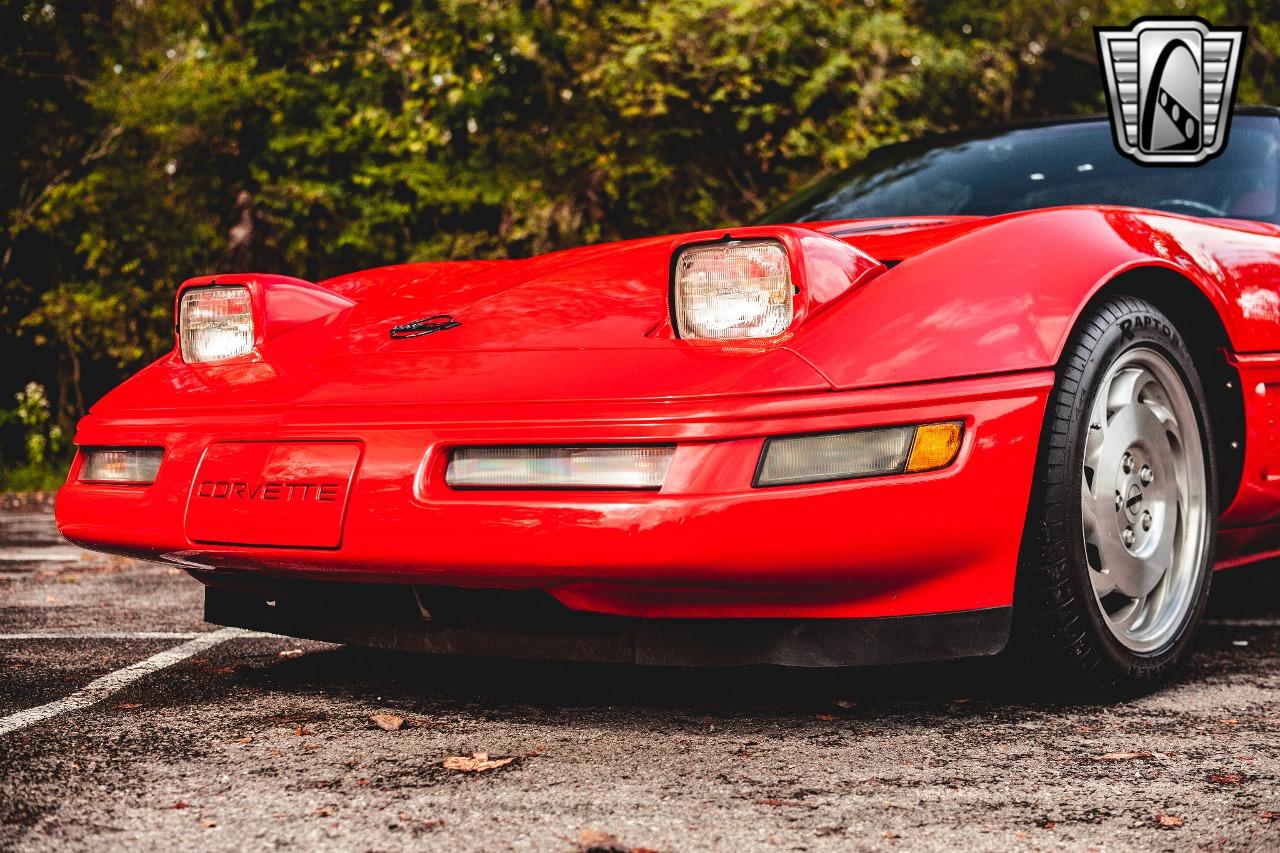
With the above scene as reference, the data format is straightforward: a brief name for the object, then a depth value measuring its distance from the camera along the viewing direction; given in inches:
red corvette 87.1
